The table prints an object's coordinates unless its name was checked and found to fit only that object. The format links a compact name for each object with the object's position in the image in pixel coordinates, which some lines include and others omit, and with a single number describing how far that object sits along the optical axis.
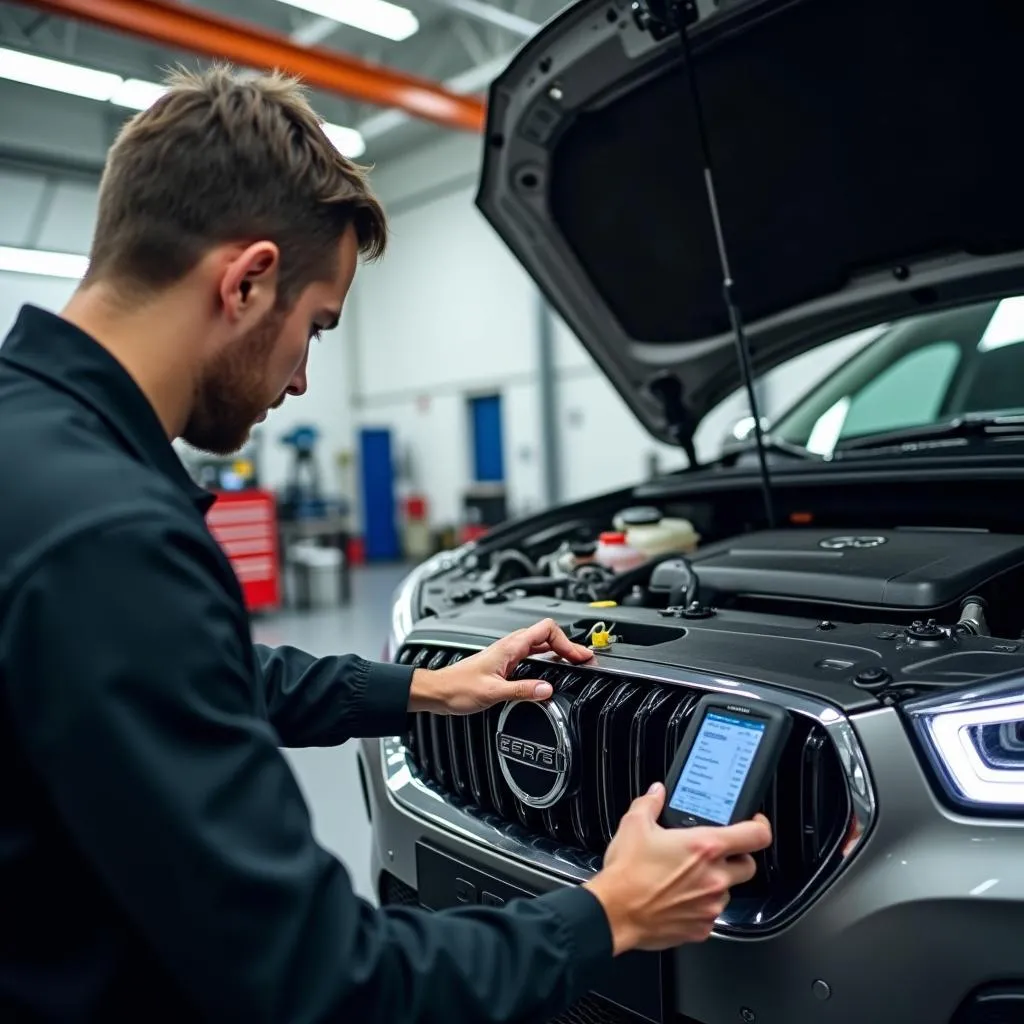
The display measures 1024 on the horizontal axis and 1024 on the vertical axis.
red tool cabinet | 6.72
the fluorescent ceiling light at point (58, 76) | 5.52
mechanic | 0.67
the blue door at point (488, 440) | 10.84
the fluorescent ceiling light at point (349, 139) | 7.72
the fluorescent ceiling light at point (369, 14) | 6.20
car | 0.97
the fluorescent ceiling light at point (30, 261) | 4.09
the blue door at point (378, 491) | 11.57
